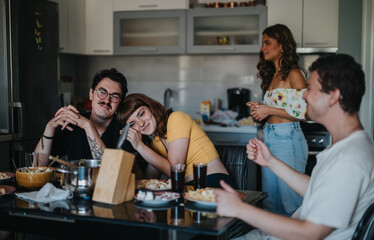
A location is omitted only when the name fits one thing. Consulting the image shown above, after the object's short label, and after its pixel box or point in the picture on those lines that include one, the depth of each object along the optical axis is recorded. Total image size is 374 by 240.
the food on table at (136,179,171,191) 1.75
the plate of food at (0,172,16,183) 1.89
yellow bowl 1.79
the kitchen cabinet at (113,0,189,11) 4.41
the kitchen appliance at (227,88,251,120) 4.55
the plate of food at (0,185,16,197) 1.67
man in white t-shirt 1.21
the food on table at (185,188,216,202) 1.52
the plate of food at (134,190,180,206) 1.53
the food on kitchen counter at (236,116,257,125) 4.20
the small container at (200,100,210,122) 4.45
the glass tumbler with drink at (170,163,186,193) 1.69
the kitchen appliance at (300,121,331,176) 3.94
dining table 1.34
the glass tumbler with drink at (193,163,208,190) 1.73
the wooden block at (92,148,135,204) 1.55
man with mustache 2.20
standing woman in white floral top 2.84
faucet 4.80
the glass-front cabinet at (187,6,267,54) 4.30
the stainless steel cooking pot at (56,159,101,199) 1.63
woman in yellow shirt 2.07
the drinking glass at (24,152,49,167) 1.95
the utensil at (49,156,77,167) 1.64
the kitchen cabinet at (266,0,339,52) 4.09
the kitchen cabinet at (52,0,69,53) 4.42
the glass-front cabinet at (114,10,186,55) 4.46
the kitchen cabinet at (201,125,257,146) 4.11
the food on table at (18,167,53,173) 1.86
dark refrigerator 3.47
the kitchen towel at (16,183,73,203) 1.58
